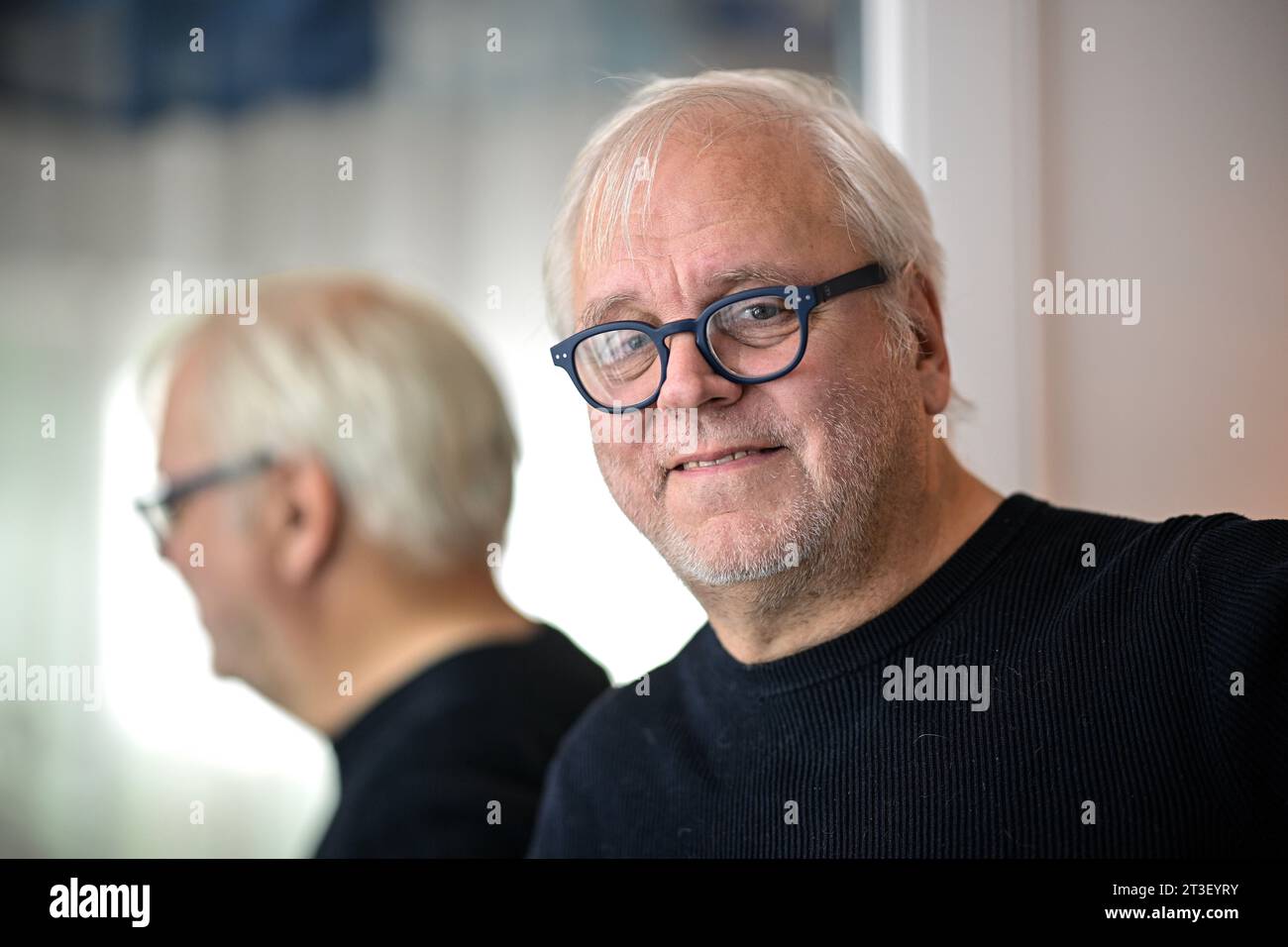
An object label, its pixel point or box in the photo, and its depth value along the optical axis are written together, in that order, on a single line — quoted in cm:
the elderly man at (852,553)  92
